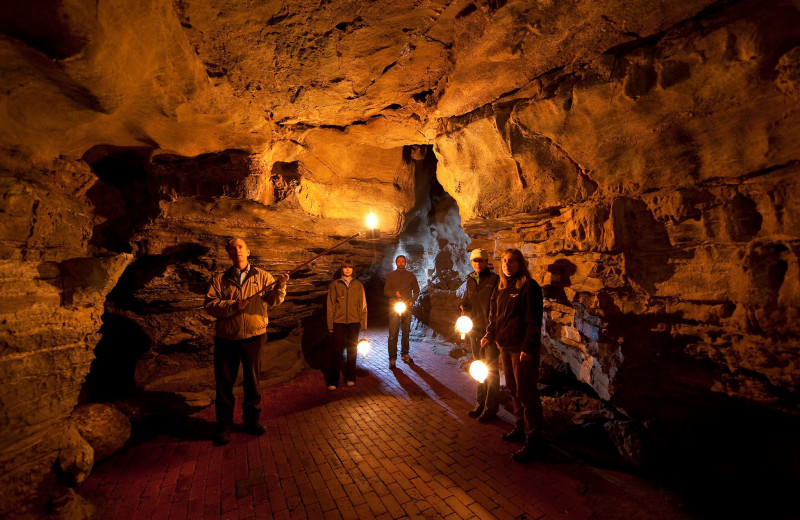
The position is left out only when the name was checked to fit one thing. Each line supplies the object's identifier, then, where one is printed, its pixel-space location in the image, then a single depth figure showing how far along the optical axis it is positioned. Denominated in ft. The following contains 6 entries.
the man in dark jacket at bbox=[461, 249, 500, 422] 14.64
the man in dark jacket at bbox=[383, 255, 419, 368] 22.34
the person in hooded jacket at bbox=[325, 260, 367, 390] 18.99
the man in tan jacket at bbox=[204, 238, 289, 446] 13.00
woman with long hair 11.65
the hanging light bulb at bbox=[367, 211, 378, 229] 18.29
